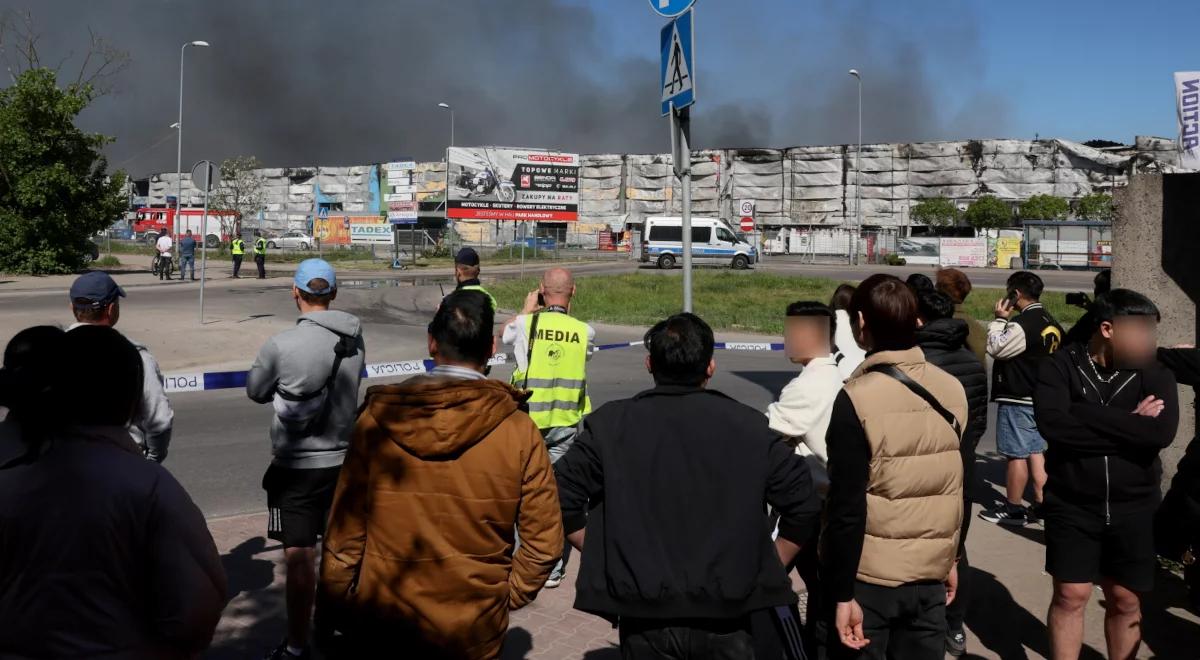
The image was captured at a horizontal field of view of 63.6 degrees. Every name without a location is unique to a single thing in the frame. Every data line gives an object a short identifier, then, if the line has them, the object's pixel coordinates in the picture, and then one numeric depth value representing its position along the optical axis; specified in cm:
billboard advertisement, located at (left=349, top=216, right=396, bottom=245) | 5662
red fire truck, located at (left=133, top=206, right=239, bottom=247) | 5938
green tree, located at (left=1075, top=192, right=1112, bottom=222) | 5119
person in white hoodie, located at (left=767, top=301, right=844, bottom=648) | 394
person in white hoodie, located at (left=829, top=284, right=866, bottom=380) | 474
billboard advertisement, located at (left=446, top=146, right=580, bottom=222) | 4406
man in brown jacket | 267
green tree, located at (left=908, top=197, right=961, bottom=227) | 5597
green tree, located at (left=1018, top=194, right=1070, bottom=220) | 5288
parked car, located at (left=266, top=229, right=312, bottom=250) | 6594
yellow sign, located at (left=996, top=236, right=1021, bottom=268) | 4709
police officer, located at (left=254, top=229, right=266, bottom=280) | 3338
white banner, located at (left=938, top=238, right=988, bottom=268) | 4775
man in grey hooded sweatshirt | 415
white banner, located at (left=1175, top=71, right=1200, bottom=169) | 528
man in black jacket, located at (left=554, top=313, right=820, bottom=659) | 273
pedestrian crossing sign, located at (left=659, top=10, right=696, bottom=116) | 549
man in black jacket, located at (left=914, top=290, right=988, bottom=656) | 461
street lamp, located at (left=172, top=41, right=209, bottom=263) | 2874
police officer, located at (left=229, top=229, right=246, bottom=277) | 3394
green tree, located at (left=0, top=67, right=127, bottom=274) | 3166
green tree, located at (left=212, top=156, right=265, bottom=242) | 6122
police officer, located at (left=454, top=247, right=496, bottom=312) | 658
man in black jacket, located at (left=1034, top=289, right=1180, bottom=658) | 373
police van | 4478
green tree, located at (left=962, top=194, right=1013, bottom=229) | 5309
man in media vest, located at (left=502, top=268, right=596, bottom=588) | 538
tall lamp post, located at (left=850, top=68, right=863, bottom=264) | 4896
